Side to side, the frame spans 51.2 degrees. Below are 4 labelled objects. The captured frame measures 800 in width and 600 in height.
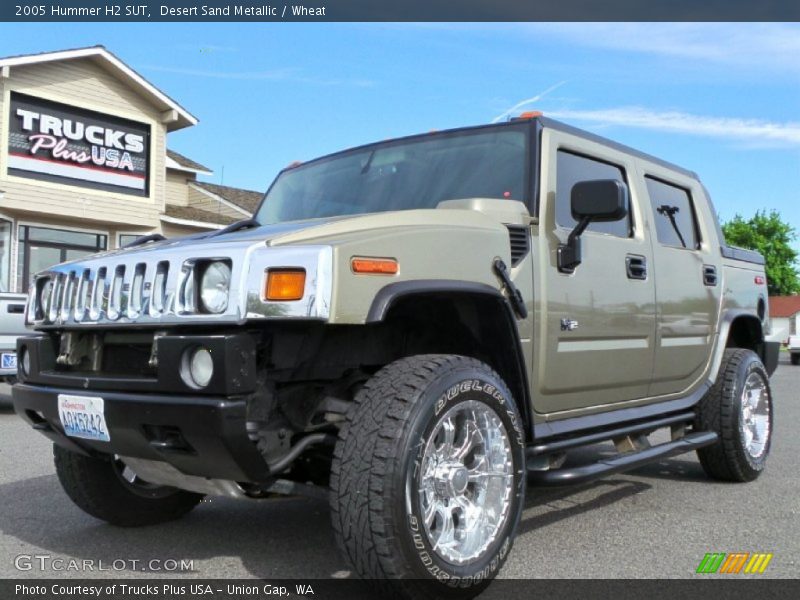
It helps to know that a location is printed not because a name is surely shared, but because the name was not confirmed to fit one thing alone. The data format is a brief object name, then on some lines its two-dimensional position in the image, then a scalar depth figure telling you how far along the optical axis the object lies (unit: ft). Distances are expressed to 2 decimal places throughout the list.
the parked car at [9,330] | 29.04
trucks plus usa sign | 59.06
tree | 221.05
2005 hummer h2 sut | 9.07
